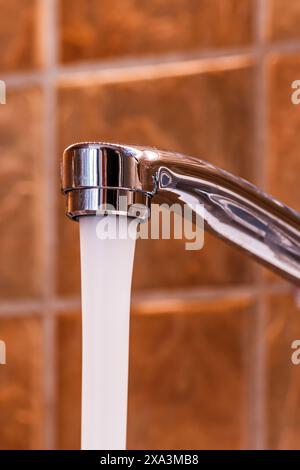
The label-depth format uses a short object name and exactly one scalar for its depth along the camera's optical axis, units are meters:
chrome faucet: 0.53
